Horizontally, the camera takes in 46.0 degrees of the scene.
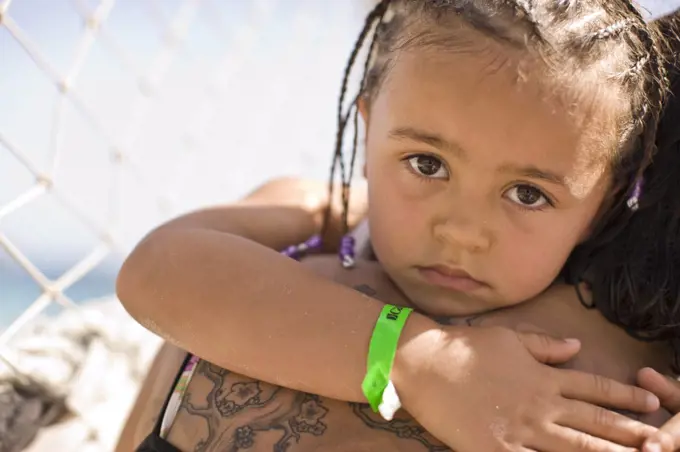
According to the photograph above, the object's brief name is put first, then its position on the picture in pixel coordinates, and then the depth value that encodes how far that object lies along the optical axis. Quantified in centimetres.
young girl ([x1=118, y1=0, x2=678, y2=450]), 67
